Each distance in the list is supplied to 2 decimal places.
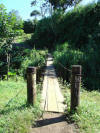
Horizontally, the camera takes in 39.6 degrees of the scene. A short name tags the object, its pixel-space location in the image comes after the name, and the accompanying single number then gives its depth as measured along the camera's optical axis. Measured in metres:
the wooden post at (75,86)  3.03
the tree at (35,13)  50.15
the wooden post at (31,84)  3.22
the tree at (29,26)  39.88
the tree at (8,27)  6.43
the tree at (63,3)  24.85
